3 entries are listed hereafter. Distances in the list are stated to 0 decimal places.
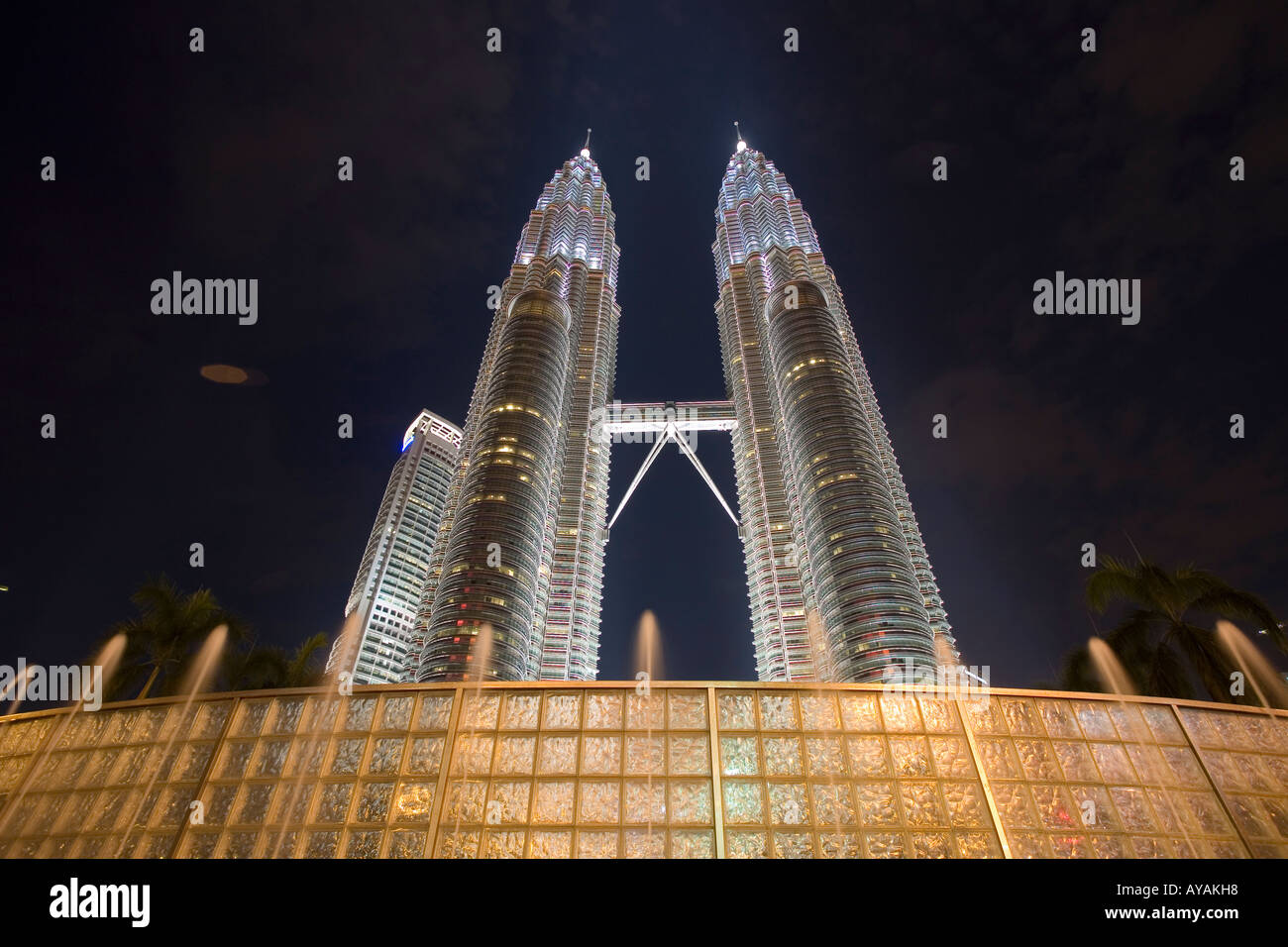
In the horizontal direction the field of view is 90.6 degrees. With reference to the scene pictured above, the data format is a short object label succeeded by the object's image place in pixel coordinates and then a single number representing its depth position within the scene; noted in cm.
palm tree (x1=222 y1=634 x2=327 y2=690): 2319
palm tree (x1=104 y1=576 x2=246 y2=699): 2102
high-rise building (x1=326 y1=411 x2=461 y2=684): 13238
